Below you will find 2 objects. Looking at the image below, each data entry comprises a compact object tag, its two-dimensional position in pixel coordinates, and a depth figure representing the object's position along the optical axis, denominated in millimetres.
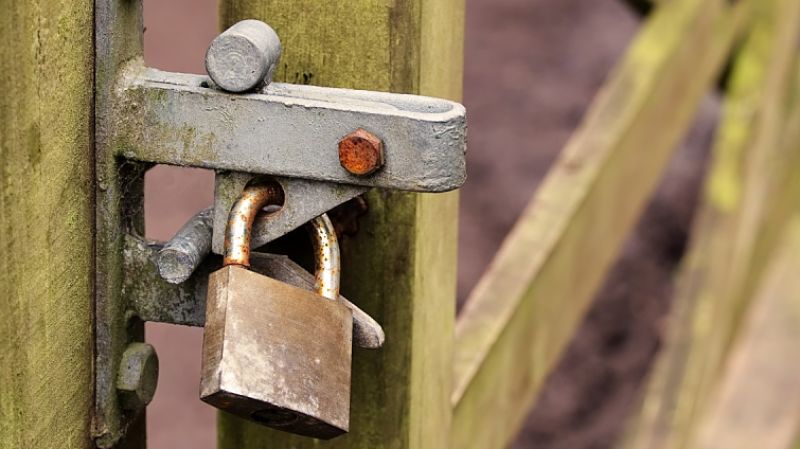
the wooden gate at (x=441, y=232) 818
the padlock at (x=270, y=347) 813
